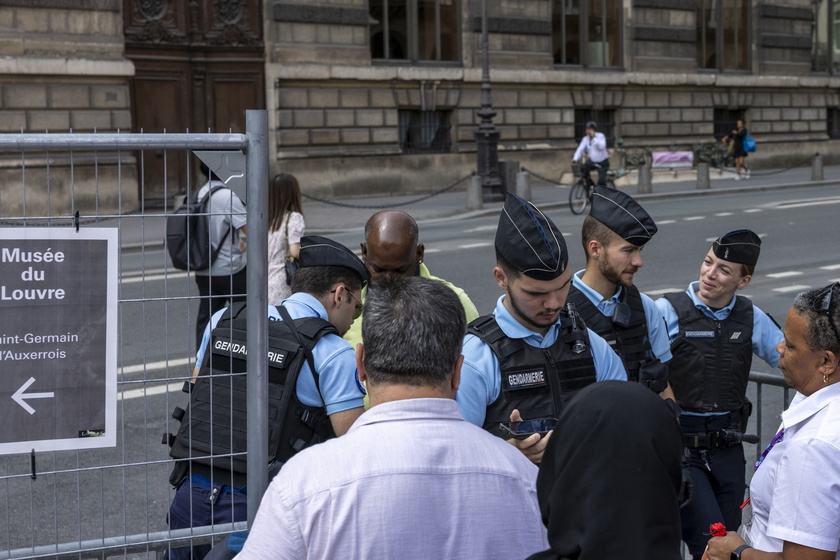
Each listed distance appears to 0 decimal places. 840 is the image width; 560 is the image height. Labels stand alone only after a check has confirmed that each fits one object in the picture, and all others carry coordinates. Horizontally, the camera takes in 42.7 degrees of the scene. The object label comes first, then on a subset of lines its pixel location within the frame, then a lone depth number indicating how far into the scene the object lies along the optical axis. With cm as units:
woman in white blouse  271
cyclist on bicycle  2346
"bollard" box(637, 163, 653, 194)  2521
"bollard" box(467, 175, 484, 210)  2200
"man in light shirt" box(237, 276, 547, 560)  209
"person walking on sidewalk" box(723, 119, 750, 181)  3181
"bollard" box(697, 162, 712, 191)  2647
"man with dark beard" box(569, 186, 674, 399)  409
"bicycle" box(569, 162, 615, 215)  2152
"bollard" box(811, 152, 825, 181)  2866
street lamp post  2348
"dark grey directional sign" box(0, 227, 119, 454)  300
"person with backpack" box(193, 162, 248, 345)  523
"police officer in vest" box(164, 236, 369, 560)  341
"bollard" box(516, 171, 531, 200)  2209
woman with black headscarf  197
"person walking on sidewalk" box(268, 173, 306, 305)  766
